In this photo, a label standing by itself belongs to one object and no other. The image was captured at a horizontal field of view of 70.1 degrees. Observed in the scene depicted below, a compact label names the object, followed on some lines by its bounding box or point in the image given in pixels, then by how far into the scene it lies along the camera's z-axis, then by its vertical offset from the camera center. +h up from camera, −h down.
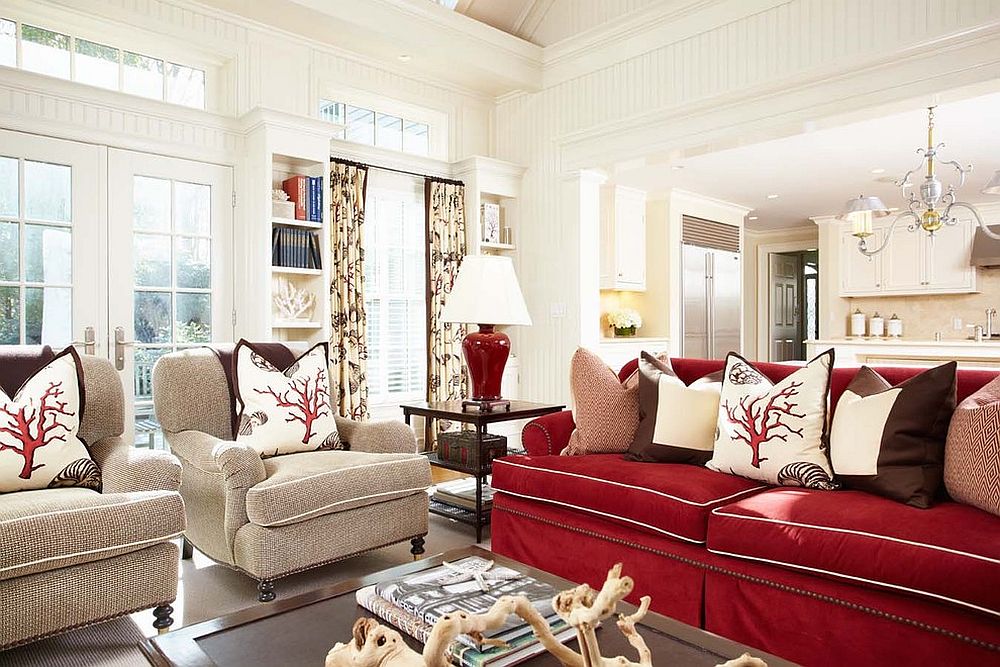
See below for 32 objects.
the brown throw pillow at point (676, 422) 2.84 -0.38
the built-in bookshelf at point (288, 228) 4.37 +0.63
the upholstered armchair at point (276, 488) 2.59 -0.62
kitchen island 7.30 -0.26
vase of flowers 7.28 +0.05
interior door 10.48 +0.31
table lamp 3.68 +0.07
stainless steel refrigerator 7.91 +0.29
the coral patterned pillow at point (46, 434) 2.40 -0.37
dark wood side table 3.43 -0.45
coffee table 1.35 -0.63
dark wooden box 3.44 -0.59
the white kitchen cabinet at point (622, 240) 7.22 +0.90
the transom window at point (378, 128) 5.11 +1.50
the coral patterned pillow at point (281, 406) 3.02 -0.34
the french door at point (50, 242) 3.73 +0.45
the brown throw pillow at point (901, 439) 2.22 -0.36
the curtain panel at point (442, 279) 5.49 +0.37
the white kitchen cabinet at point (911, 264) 8.10 +0.75
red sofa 1.81 -0.69
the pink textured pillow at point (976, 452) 2.02 -0.37
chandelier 4.11 +0.72
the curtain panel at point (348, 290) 4.91 +0.25
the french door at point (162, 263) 4.08 +0.38
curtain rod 4.94 +1.15
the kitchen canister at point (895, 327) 8.78 +0.00
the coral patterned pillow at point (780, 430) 2.48 -0.37
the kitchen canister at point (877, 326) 8.89 +0.02
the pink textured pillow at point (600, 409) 3.05 -0.36
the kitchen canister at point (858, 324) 9.00 +0.04
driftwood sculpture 0.89 -0.41
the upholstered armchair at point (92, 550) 2.05 -0.67
